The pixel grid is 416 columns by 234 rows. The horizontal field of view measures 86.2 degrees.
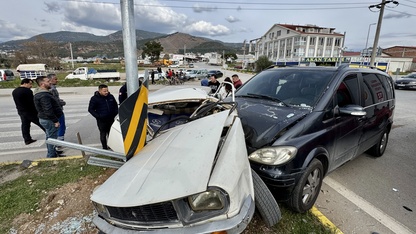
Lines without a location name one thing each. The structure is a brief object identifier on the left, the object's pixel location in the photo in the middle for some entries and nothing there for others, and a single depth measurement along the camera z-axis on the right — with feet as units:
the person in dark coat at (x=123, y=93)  19.30
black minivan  7.86
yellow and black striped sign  6.33
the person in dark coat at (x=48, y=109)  13.91
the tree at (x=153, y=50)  240.53
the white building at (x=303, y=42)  193.16
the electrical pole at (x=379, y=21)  49.61
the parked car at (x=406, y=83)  62.51
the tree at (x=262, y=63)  155.20
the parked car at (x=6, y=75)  83.17
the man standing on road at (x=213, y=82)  25.02
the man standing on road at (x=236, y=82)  23.27
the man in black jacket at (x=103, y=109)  15.02
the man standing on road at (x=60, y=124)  16.94
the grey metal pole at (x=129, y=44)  10.81
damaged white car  4.94
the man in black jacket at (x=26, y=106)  16.85
